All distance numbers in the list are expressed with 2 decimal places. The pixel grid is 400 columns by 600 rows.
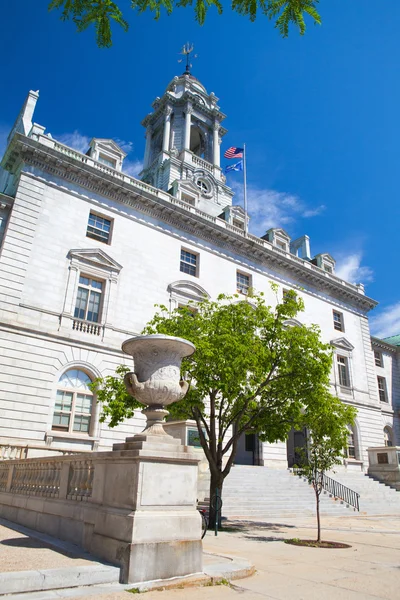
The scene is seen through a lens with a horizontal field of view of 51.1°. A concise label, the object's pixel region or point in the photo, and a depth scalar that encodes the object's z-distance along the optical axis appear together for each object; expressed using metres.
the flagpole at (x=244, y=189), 32.91
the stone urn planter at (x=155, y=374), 7.20
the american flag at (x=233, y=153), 33.72
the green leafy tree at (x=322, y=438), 12.30
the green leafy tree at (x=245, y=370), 13.74
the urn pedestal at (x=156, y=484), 5.88
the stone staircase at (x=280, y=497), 17.44
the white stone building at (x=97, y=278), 18.53
